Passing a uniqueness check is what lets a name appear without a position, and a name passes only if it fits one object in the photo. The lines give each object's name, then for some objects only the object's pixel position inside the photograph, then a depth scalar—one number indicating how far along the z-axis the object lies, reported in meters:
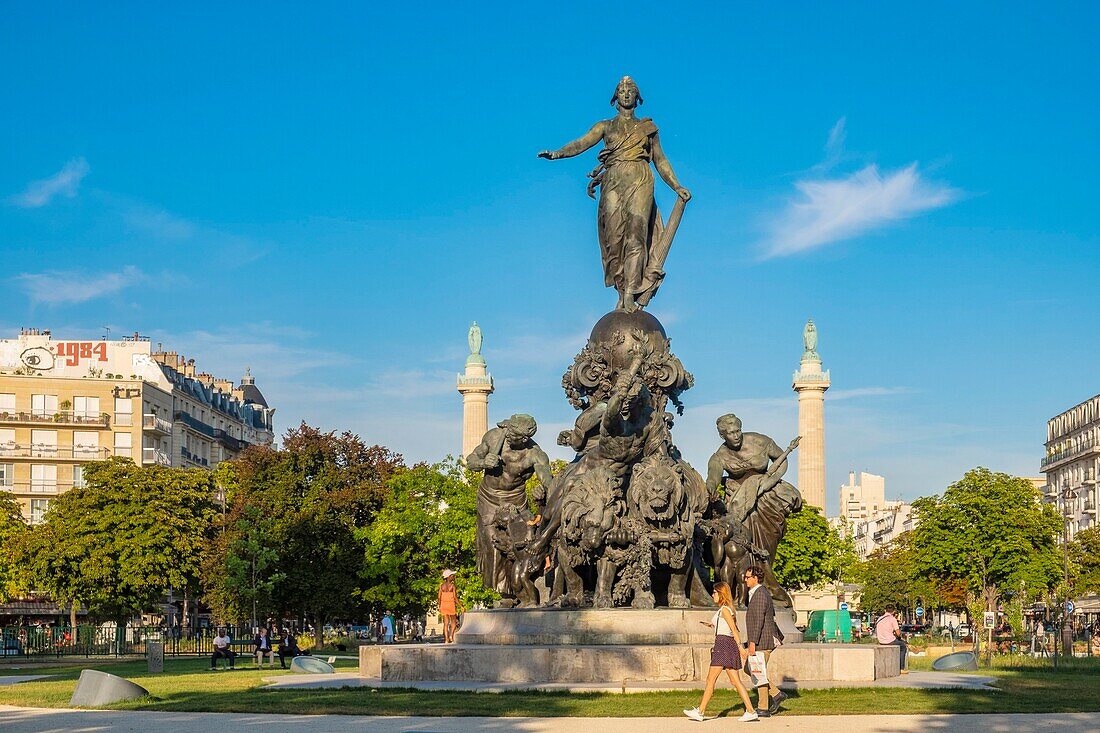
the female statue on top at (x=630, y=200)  24.38
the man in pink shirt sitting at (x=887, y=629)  31.98
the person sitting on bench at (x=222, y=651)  34.69
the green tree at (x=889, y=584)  102.87
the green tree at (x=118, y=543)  62.09
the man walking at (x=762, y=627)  16.16
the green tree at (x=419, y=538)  57.03
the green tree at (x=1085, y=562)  78.69
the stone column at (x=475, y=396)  105.94
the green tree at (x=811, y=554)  74.62
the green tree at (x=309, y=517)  58.59
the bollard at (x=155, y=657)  30.77
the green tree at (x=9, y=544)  63.47
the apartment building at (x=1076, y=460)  112.12
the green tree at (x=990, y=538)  69.44
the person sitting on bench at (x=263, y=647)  34.55
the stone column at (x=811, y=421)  101.00
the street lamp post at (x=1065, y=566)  61.56
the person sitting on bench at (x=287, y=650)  35.56
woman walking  15.70
